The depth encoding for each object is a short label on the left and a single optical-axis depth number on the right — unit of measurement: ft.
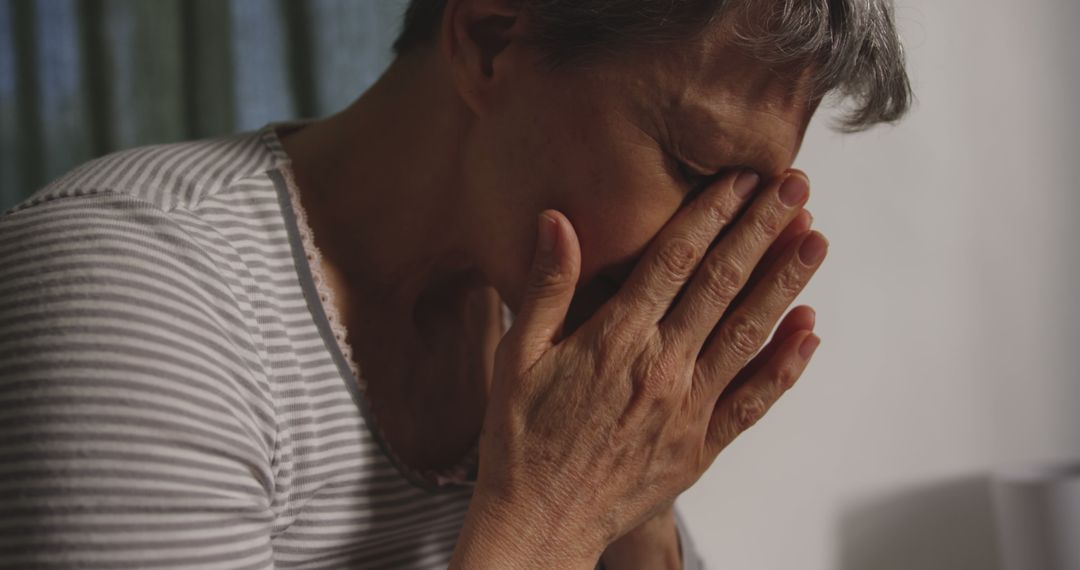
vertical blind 4.89
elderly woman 2.01
